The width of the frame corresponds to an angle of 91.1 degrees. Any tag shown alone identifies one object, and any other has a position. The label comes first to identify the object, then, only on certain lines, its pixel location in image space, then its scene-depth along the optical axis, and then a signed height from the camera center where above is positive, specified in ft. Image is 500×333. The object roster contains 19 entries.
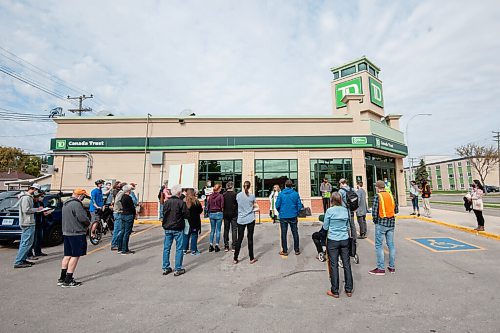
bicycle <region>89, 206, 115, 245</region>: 27.27 -4.19
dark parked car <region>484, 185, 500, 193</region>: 184.49 +1.61
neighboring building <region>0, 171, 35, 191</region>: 143.93 +8.76
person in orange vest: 16.97 -2.38
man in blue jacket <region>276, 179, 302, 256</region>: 21.33 -1.66
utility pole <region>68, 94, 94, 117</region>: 102.53 +34.36
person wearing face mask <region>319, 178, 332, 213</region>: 43.68 -0.02
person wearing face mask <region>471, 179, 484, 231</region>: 28.59 -1.16
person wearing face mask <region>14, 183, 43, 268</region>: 19.36 -3.01
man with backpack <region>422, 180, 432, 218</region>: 41.68 -0.67
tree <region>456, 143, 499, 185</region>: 154.81 +23.97
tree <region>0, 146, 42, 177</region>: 157.58 +19.54
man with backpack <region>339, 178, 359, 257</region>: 22.05 -0.74
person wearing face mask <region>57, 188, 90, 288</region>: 15.51 -3.14
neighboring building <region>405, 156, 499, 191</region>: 227.81 +16.57
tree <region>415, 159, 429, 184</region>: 215.78 +16.00
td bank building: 50.70 +8.61
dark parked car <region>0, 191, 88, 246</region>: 23.73 -2.95
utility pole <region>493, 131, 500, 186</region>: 161.71 +36.67
